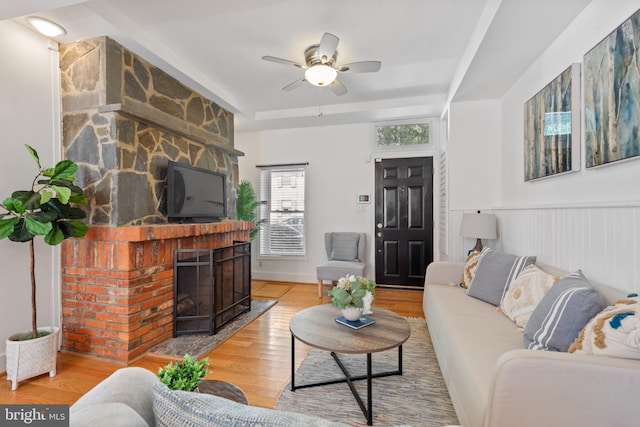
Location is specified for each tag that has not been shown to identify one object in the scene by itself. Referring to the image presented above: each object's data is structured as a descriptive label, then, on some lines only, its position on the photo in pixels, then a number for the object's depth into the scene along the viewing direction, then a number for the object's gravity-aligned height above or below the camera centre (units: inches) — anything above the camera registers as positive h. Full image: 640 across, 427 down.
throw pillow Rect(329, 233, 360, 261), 175.3 -20.2
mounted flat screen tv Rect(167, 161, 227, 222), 113.0 +8.9
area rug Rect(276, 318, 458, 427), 67.2 -46.4
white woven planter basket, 77.3 -38.7
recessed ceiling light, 86.0 +57.4
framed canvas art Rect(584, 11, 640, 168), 59.2 +25.7
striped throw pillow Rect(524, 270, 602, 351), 52.1 -19.1
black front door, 175.5 -4.1
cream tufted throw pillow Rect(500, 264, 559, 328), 71.8 -20.6
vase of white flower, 76.5 -26.0
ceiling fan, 95.6 +52.3
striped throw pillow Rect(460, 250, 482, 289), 103.8 -20.3
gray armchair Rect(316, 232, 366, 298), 158.7 -25.4
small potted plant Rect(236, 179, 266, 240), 182.7 +6.3
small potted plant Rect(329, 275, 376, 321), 75.4 -21.2
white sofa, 38.3 -24.6
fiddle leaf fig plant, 74.5 +0.3
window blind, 196.5 +2.6
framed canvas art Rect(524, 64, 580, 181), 78.8 +26.0
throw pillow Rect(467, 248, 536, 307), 87.3 -19.2
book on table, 75.4 -28.6
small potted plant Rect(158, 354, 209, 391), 35.3 -20.2
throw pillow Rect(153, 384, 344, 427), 20.2 -14.4
